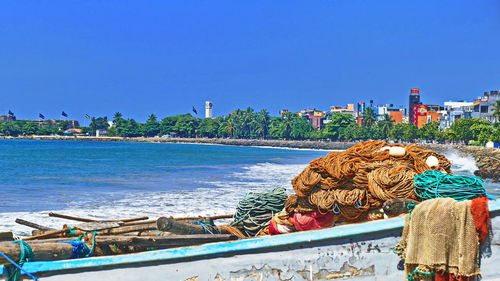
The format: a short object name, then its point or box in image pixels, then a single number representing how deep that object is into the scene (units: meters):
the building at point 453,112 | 106.38
